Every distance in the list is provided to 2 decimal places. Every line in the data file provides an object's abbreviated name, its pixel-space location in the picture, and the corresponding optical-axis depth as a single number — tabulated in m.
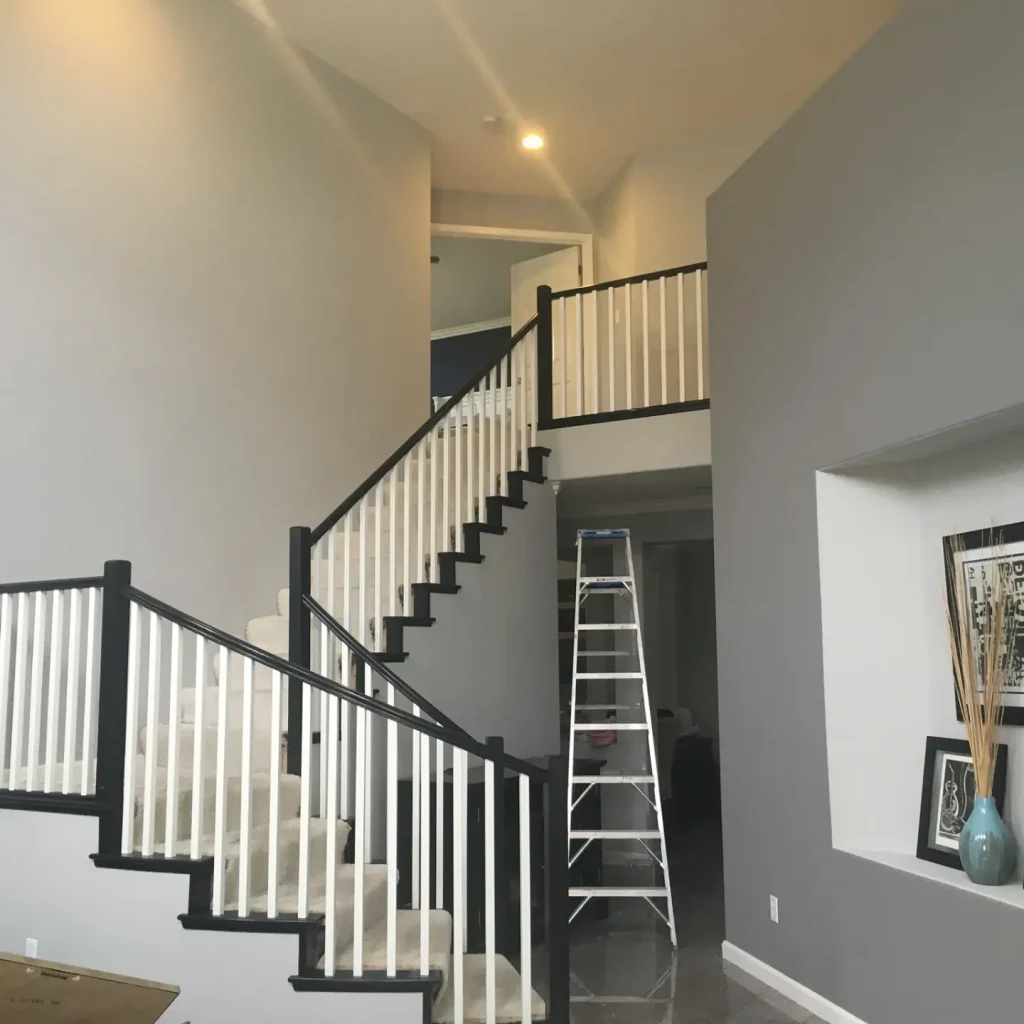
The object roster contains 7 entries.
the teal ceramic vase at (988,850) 3.20
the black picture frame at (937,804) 3.50
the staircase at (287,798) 3.11
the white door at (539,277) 8.27
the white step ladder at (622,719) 4.92
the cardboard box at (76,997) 1.93
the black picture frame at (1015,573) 3.38
